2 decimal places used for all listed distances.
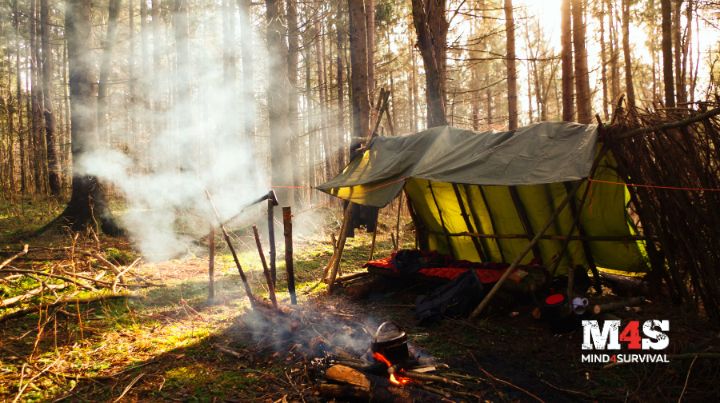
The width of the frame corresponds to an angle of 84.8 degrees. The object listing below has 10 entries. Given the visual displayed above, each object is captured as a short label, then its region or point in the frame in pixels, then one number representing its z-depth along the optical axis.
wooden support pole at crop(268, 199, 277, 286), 5.89
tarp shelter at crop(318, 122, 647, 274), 4.98
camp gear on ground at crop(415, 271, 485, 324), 5.54
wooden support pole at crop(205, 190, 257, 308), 5.46
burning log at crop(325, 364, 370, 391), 3.52
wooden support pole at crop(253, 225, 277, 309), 5.12
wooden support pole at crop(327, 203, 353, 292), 7.06
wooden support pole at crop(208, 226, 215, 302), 6.64
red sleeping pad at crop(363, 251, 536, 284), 6.20
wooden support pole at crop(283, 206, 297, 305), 5.97
